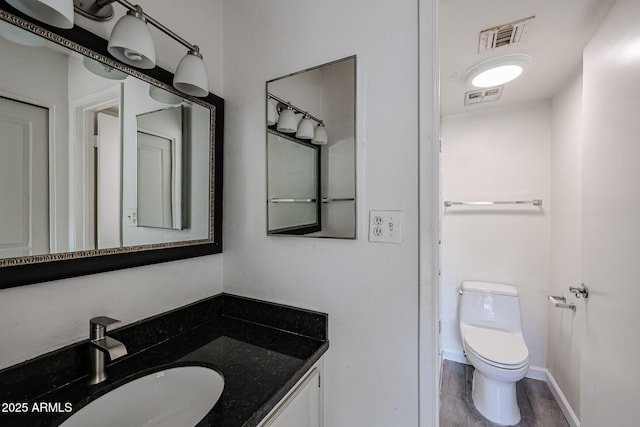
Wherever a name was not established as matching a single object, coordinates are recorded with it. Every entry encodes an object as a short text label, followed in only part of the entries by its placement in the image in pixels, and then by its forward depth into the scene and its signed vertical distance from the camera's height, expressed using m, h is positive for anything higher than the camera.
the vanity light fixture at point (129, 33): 0.74 +0.53
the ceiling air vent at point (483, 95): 1.92 +0.92
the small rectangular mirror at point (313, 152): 0.98 +0.25
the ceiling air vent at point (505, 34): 1.26 +0.93
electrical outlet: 0.89 -0.05
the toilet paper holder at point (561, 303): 1.42 -0.53
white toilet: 1.67 -0.97
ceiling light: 1.53 +0.90
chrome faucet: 0.72 -0.38
